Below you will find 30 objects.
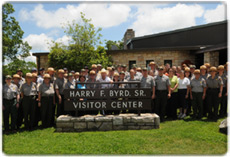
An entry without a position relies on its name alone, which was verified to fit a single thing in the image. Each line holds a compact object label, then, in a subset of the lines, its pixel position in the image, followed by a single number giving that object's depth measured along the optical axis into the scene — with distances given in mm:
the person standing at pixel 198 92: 6812
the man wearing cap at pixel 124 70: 7609
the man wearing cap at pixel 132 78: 6804
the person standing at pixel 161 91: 6809
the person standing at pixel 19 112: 6266
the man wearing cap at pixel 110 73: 7663
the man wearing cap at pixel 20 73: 7246
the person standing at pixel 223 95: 6980
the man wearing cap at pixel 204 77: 7016
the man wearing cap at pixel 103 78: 6667
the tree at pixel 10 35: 23734
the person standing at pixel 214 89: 6809
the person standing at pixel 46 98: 6219
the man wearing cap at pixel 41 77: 7486
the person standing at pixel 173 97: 7207
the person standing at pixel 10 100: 5903
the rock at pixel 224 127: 5553
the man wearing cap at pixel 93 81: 6477
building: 14719
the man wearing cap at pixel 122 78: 6939
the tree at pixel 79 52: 14797
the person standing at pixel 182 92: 7216
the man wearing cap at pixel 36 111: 6420
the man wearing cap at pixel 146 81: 6793
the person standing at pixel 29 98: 6082
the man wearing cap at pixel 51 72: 6856
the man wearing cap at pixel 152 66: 7898
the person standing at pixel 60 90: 6565
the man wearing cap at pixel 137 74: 7245
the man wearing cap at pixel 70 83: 6598
